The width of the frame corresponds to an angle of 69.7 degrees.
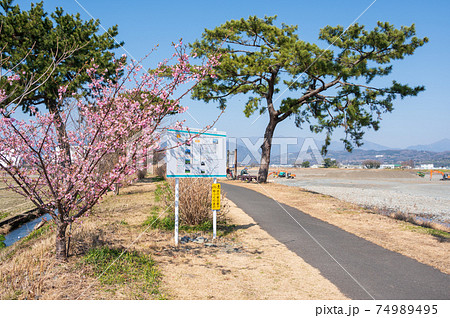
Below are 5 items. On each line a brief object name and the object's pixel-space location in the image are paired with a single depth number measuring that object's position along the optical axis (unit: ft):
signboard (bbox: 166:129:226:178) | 24.80
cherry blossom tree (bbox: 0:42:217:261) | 16.78
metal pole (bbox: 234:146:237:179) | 106.01
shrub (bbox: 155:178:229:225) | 29.55
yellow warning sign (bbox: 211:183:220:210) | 26.07
